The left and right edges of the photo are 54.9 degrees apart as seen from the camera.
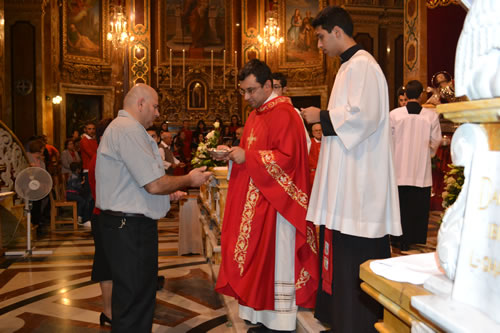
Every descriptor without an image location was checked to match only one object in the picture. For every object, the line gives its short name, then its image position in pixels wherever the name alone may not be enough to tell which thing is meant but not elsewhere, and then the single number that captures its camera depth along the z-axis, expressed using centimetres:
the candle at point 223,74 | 1888
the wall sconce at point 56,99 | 1592
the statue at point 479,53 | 103
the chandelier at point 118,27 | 1289
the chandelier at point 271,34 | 1667
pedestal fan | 637
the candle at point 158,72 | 1866
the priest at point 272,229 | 320
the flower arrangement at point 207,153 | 567
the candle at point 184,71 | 1858
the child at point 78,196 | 910
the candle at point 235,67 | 1905
